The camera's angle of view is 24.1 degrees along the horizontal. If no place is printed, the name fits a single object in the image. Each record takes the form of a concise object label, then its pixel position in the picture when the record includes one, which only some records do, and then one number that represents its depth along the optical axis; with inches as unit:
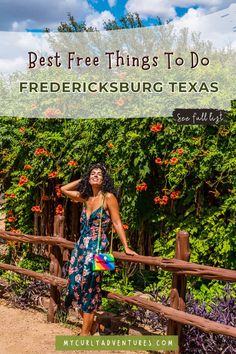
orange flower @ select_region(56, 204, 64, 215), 307.9
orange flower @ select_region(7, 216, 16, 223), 339.9
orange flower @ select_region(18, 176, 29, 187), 313.9
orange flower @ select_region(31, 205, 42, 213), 309.0
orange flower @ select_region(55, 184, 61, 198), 303.6
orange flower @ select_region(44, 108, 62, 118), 303.1
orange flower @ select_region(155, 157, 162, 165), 243.4
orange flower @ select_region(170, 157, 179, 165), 238.2
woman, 198.4
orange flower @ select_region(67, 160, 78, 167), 278.8
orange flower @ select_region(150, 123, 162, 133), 241.0
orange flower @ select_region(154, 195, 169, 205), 248.4
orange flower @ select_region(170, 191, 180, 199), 245.3
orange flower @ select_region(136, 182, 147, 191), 250.7
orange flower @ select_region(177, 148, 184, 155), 236.8
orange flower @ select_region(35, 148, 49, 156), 298.2
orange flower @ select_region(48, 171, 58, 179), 296.0
